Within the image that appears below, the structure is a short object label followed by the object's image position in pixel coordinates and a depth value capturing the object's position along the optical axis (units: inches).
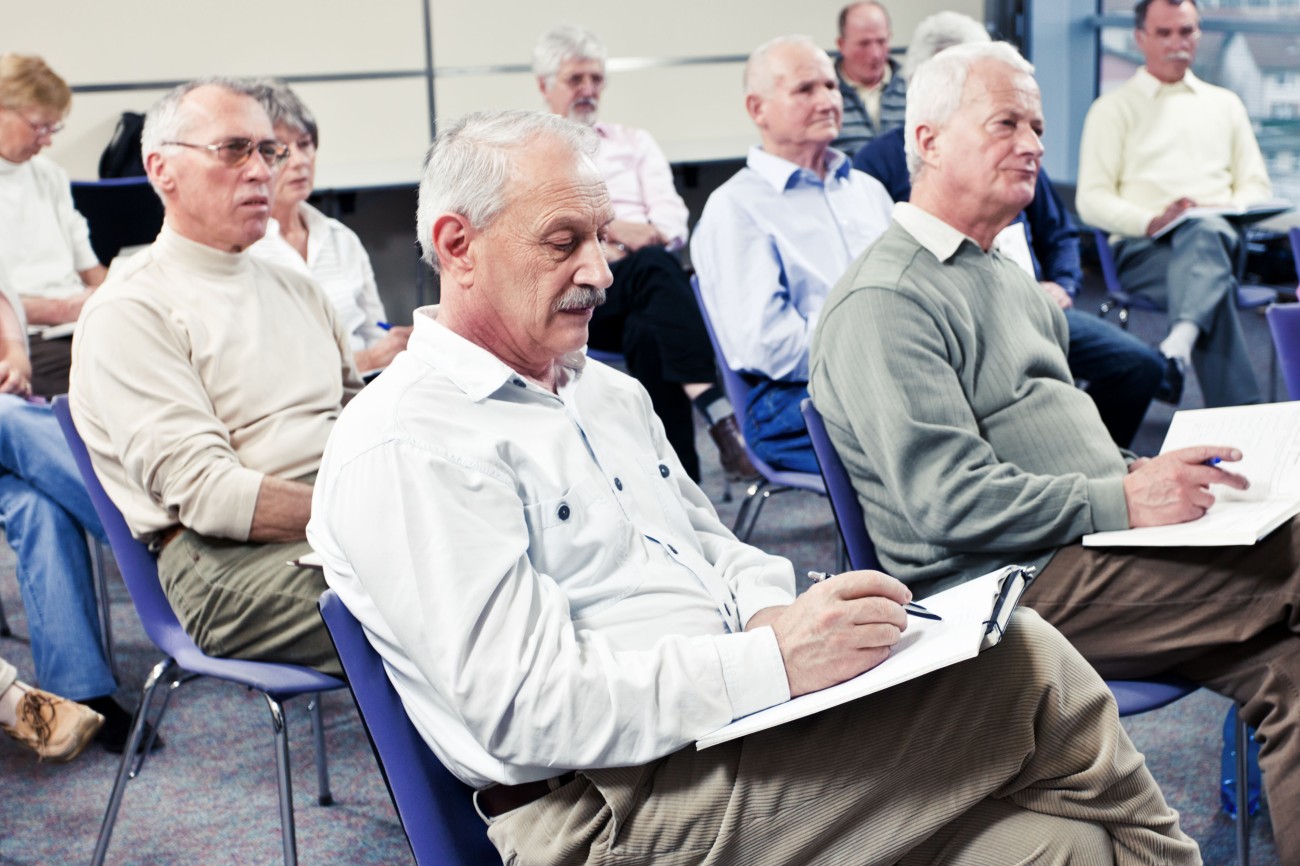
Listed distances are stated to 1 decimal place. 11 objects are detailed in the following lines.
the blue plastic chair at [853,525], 68.2
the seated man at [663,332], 149.1
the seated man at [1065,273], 134.4
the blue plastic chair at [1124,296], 164.2
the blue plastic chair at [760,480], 105.0
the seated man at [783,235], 112.6
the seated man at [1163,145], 180.5
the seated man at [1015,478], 67.7
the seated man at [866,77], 189.6
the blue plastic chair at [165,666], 71.2
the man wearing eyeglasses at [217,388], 75.9
